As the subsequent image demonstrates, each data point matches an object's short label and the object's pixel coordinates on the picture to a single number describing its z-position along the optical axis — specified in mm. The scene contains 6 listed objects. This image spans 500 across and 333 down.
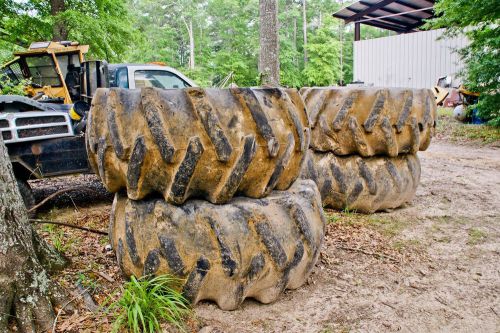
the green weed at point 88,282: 2438
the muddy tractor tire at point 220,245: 2246
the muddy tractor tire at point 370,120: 4062
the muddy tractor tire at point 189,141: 2160
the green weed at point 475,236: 3533
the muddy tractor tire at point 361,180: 4184
